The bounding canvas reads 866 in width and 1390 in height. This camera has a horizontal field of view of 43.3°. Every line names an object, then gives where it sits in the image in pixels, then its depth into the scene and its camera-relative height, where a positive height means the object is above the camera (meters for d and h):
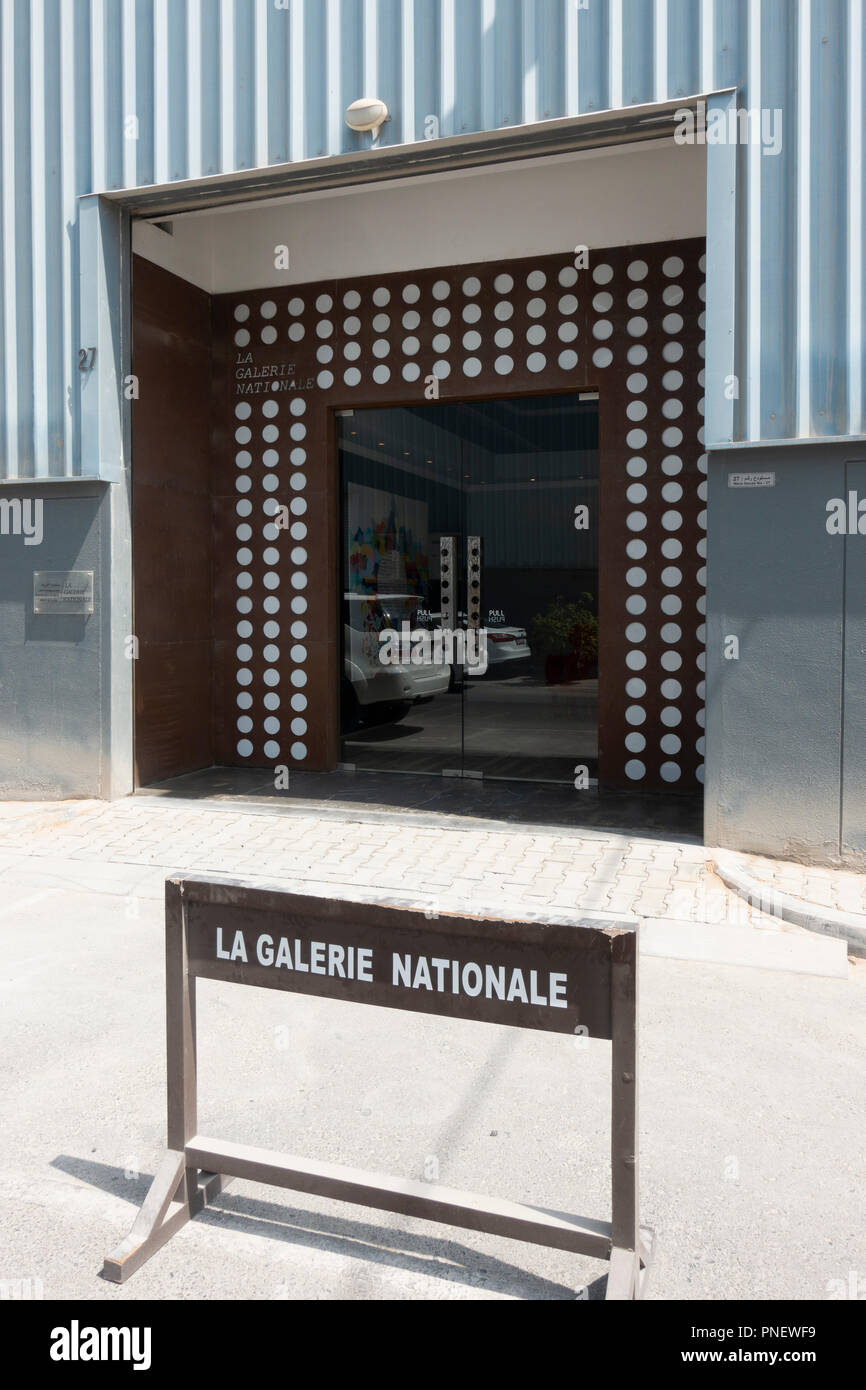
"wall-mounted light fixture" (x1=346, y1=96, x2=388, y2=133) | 7.76 +3.59
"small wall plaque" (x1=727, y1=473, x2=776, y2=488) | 7.07 +0.90
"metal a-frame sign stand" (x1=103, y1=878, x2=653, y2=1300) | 2.82 -1.02
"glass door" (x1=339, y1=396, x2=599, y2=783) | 9.81 +0.28
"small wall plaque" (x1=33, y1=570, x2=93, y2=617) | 9.13 +0.22
